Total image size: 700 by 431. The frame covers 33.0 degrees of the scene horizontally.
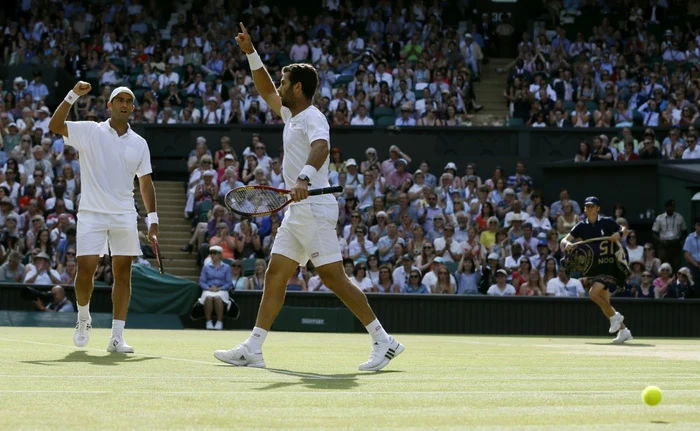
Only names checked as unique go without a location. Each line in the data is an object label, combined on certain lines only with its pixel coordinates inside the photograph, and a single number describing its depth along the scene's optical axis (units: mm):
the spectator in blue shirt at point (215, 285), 20938
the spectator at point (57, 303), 20422
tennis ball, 6043
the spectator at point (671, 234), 23812
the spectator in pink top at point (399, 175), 25469
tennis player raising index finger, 8758
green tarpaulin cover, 21125
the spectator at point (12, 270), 21562
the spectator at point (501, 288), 21750
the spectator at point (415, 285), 21688
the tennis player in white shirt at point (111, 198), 10547
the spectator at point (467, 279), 22047
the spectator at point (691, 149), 25719
